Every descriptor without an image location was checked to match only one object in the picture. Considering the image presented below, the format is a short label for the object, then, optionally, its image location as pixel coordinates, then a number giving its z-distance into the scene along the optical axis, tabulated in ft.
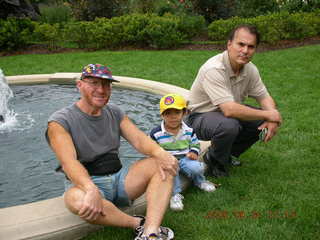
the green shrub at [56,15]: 50.14
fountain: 19.22
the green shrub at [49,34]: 37.99
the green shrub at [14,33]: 36.50
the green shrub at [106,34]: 36.72
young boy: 10.68
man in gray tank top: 8.05
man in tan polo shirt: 11.39
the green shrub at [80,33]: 37.17
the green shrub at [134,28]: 36.63
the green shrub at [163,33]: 35.76
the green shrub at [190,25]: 37.47
